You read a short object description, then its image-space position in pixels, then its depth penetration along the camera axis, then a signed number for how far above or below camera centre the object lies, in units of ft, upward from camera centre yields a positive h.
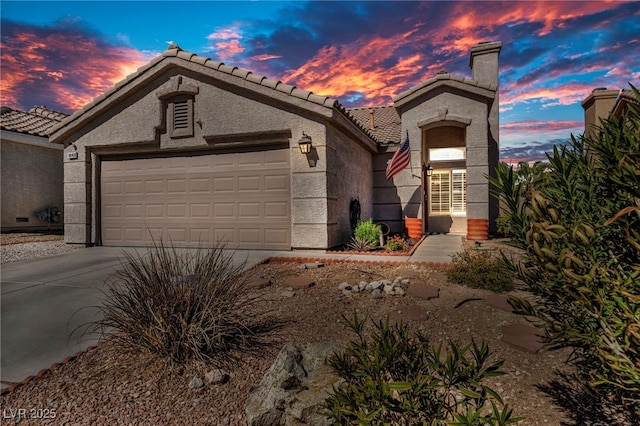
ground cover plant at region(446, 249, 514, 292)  16.90 -3.38
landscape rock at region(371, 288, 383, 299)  15.43 -3.83
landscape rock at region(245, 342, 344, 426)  6.90 -3.90
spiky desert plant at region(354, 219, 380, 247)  29.91 -1.96
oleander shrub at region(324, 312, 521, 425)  4.40 -2.58
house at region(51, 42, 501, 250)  28.22 +5.15
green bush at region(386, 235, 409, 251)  28.90 -2.98
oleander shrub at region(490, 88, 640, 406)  3.86 -0.44
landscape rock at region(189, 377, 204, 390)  8.60 -4.38
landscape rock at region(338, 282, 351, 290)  16.84 -3.78
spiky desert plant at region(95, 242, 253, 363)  9.77 -3.11
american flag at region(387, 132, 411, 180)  33.88 +5.18
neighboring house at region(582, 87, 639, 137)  35.14 +11.60
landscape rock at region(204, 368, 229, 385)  8.78 -4.32
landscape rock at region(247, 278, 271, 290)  17.45 -3.77
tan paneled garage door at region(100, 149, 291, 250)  29.50 +1.18
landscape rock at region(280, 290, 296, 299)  15.90 -3.91
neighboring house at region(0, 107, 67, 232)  43.88 +5.51
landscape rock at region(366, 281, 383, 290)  16.63 -3.67
